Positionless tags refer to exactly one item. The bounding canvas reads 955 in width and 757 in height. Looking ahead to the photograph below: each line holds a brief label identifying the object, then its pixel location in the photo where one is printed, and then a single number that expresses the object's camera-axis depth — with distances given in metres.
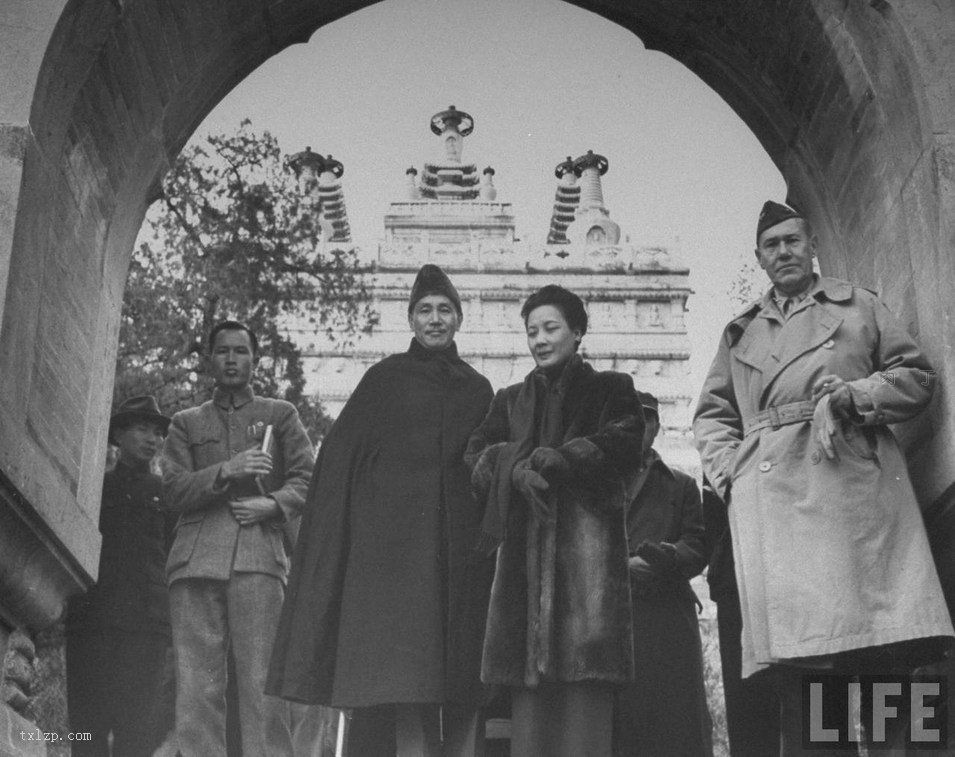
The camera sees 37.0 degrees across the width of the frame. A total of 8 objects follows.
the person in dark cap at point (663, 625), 5.94
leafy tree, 11.19
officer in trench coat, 4.91
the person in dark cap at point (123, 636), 6.32
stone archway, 5.46
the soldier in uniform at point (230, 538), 5.85
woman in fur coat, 5.09
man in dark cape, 5.32
